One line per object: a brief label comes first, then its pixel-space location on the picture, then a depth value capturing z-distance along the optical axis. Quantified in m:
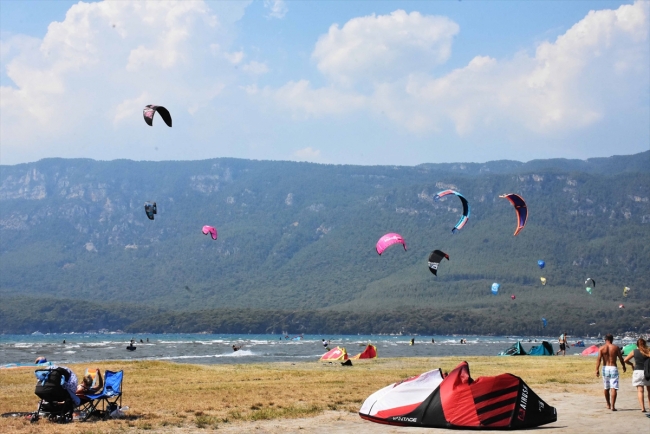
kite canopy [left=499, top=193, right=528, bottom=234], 46.41
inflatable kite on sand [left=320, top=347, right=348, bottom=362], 54.72
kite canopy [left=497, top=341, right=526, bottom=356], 68.17
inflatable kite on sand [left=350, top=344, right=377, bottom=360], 61.59
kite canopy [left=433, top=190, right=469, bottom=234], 44.66
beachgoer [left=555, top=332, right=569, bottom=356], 65.19
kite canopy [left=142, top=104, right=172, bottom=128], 31.70
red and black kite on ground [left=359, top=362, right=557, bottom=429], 18.05
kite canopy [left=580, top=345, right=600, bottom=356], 71.41
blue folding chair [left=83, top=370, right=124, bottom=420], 20.73
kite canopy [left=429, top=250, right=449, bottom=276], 48.91
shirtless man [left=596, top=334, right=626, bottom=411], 20.55
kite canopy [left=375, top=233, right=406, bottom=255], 47.12
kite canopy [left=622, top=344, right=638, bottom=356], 46.38
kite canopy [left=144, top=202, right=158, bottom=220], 43.19
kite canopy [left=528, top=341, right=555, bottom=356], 67.77
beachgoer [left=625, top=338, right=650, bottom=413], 20.34
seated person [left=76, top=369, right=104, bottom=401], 21.04
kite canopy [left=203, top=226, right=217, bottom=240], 66.40
